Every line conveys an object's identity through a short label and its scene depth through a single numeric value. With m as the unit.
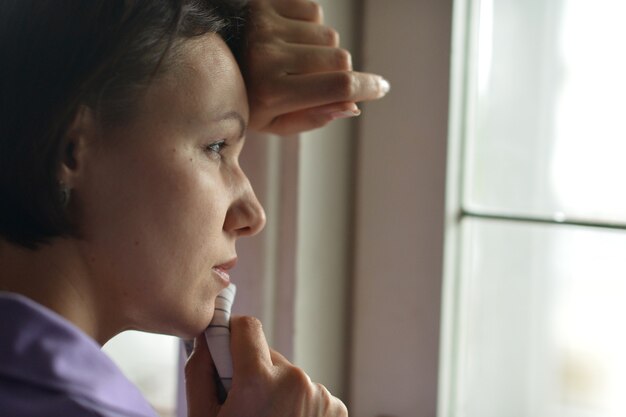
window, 0.88
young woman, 0.76
